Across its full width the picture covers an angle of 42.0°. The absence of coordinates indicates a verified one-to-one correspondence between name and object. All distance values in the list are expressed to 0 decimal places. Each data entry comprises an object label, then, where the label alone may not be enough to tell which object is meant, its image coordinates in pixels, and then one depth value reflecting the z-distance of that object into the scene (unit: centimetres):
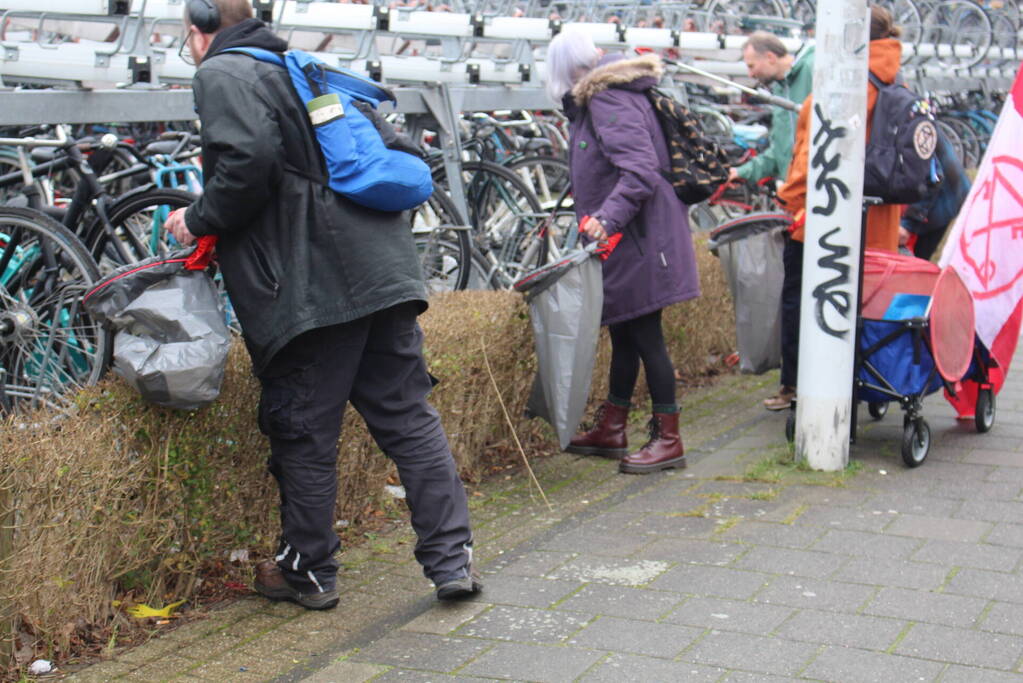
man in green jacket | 696
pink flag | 579
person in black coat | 359
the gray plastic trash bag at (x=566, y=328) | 516
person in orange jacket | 564
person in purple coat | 525
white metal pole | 511
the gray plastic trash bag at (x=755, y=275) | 630
